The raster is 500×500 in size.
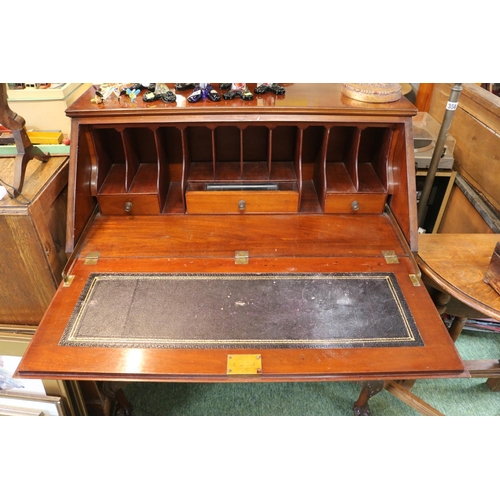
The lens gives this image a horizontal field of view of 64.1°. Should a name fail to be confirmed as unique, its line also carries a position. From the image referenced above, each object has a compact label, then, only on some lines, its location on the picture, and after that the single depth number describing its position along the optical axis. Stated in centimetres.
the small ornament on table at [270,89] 151
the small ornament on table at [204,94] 145
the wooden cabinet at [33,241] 138
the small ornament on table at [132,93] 147
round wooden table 141
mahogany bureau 114
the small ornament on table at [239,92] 146
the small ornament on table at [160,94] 144
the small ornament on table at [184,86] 153
